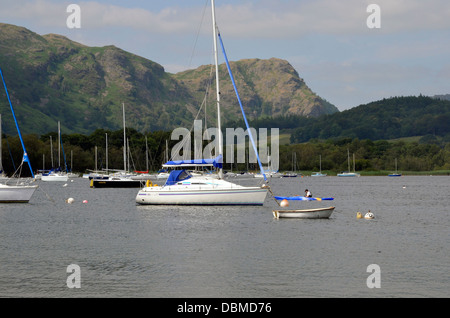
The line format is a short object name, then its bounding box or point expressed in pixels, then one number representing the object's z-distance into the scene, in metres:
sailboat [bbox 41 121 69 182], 189.75
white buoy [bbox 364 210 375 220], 62.03
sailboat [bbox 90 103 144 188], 134.95
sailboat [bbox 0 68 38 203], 70.88
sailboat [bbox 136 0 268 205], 64.81
